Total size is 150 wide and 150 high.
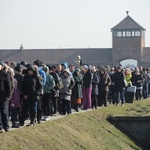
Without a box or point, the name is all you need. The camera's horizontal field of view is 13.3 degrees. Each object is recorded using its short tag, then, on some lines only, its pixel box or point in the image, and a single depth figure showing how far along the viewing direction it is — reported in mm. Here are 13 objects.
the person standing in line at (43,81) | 17469
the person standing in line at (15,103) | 16453
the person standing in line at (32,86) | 16188
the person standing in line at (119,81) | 25792
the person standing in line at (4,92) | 14633
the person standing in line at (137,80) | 30344
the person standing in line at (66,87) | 20234
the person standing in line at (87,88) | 22828
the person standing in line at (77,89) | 22047
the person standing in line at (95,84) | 23656
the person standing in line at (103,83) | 24312
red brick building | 92938
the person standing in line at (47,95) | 18359
